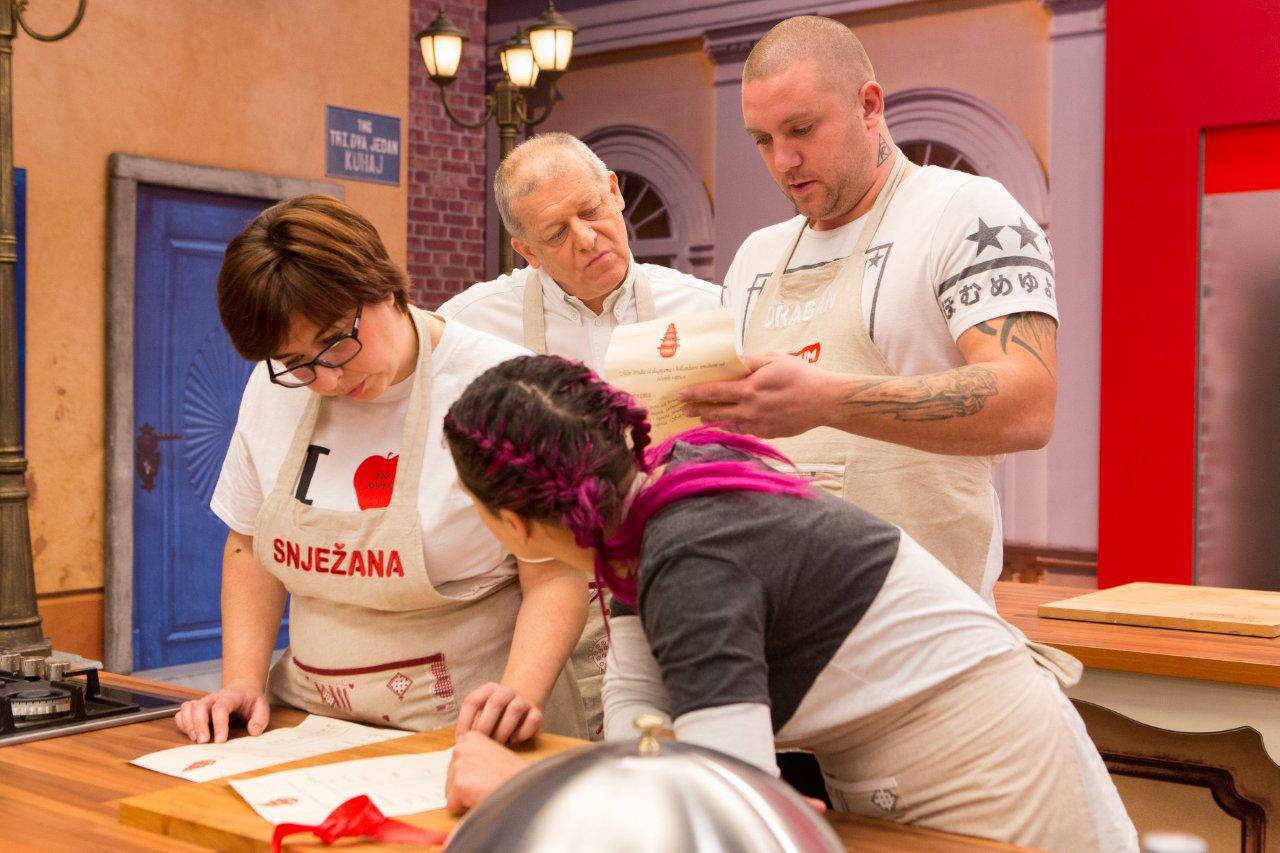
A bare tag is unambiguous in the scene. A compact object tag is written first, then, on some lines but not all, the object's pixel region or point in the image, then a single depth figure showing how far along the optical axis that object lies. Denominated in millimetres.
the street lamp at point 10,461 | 3938
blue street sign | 6320
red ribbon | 1300
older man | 2564
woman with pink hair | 1239
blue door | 5621
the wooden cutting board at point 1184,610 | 2629
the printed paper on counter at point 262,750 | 1609
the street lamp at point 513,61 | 5934
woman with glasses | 1741
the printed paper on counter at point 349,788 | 1399
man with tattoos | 1770
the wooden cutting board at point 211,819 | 1325
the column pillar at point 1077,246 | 5812
